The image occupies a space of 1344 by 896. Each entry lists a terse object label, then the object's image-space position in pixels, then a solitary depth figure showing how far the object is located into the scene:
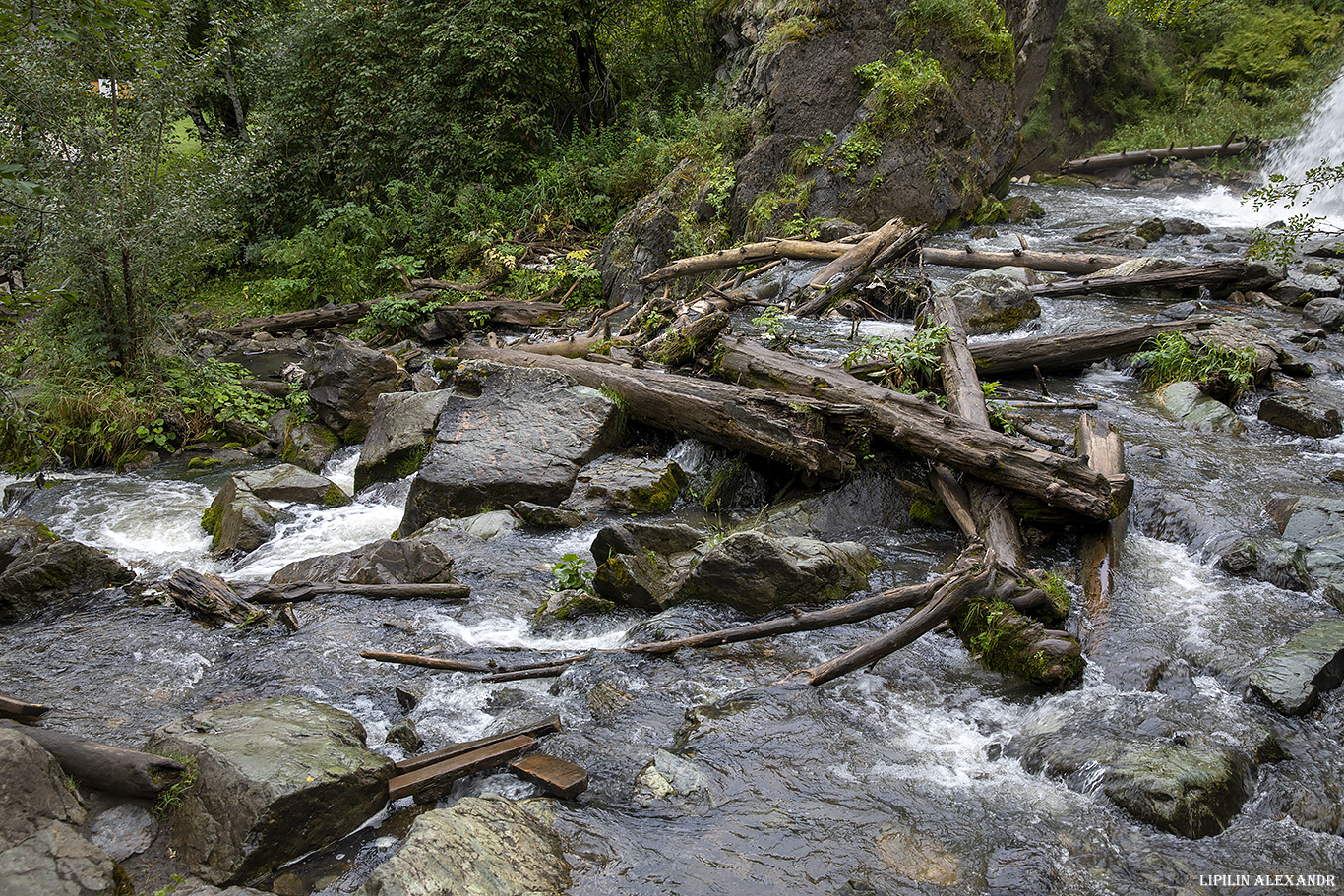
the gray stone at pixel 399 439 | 8.23
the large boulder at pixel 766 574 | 5.11
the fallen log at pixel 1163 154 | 23.95
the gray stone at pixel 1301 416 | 7.09
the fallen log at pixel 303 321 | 14.44
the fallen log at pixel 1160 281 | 10.98
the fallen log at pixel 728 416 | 6.46
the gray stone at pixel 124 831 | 3.28
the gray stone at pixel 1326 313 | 9.70
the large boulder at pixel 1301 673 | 4.01
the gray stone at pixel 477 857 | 2.89
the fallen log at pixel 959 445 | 5.36
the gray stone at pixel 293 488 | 7.85
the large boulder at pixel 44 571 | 5.70
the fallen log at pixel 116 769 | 3.46
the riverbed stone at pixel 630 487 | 7.05
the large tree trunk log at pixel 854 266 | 10.12
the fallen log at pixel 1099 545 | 4.85
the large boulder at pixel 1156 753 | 3.40
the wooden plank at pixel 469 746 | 3.79
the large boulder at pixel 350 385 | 9.75
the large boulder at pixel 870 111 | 14.08
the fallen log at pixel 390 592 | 5.70
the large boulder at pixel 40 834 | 2.80
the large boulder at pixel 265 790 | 3.19
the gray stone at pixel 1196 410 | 7.38
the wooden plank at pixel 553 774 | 3.67
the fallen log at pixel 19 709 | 4.10
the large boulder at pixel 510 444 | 7.23
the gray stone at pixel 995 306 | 9.89
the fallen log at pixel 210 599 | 5.46
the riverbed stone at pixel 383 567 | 5.90
